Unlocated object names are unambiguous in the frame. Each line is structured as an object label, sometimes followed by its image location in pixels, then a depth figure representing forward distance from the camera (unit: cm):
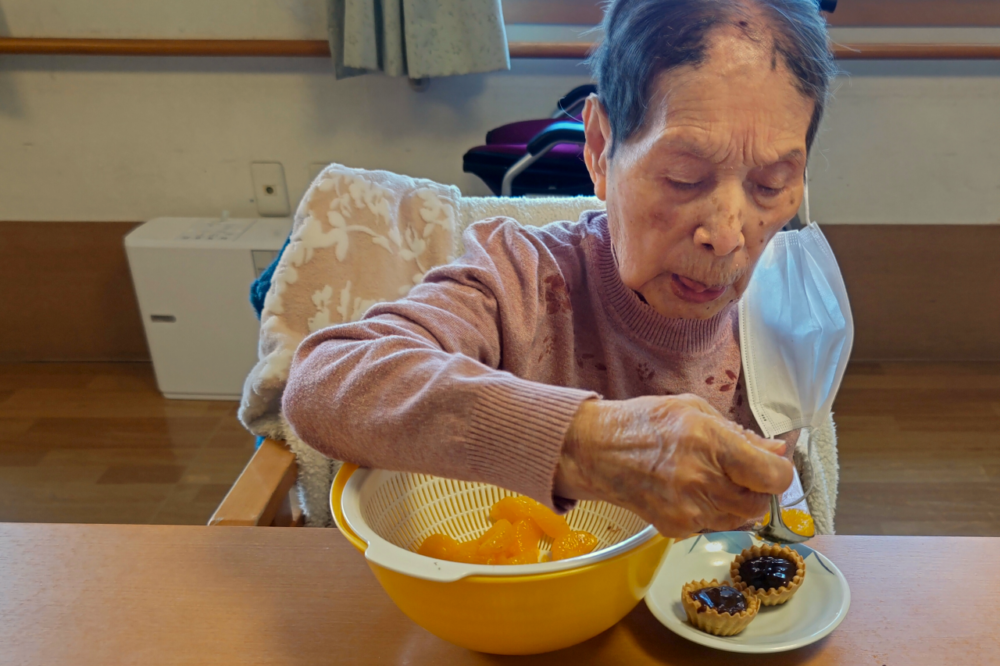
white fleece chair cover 107
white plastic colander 50
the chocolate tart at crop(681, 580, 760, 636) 59
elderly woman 50
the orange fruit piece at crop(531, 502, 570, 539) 68
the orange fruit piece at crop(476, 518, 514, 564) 64
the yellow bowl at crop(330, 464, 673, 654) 51
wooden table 61
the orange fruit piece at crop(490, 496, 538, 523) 71
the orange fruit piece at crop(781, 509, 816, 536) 73
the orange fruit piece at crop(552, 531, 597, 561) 63
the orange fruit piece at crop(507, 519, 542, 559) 65
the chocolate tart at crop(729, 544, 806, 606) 63
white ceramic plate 59
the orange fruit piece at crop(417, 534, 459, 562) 62
